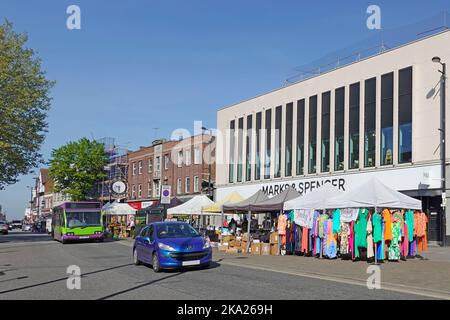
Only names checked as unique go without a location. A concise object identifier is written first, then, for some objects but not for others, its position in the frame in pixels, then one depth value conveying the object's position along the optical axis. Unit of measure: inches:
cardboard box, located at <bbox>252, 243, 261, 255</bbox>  946.7
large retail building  1145.4
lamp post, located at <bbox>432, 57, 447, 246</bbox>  1072.8
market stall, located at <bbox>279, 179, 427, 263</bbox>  735.7
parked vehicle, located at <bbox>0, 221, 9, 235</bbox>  2433.6
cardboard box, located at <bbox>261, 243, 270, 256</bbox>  932.0
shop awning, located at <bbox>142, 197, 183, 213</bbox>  1417.0
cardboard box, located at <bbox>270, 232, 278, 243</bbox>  924.6
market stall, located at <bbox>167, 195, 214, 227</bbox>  1230.9
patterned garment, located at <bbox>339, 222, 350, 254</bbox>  770.2
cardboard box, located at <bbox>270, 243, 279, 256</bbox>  922.2
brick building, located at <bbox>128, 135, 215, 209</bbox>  2073.1
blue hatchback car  616.1
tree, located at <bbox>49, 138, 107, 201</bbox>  2753.4
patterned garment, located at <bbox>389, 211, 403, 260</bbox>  742.5
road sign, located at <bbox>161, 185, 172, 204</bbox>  1058.1
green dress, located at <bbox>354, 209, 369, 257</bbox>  743.7
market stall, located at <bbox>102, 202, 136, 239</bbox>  1731.1
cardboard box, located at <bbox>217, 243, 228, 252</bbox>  1013.8
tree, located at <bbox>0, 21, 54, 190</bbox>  1401.3
